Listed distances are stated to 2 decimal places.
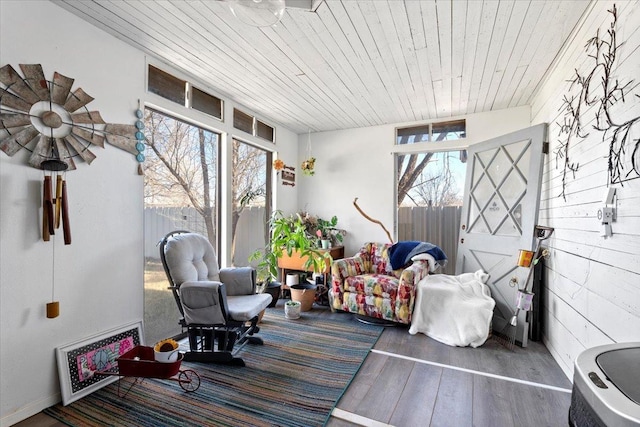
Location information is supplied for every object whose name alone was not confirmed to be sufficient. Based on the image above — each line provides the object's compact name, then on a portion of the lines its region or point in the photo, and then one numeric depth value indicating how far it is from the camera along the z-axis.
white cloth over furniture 2.71
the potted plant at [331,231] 4.41
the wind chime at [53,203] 1.82
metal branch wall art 1.47
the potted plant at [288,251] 3.50
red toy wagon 1.87
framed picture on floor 1.89
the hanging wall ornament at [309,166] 4.45
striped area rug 1.74
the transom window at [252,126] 3.66
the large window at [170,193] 2.64
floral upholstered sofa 3.04
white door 2.80
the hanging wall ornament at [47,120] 1.71
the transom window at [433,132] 4.00
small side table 3.84
